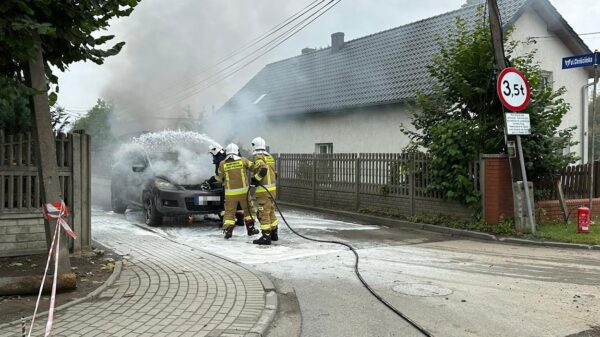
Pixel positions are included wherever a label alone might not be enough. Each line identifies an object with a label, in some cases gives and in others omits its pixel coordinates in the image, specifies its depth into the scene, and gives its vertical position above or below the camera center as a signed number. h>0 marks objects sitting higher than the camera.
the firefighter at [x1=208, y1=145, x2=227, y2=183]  9.73 +0.42
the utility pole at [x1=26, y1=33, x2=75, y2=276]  4.78 +0.25
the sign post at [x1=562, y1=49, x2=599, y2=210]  9.00 +2.02
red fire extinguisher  8.83 -0.86
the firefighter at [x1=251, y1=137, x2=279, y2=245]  8.13 -0.24
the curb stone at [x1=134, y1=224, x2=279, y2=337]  4.10 -1.25
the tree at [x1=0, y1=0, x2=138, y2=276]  4.13 +1.20
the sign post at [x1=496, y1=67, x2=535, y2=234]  8.79 +1.25
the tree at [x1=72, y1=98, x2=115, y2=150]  14.58 +1.72
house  15.34 +3.05
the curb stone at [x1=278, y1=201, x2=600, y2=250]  8.30 -1.11
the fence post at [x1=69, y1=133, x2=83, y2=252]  6.68 -0.17
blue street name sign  9.08 +2.03
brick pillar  9.28 -0.29
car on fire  9.50 -0.25
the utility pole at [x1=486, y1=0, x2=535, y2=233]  8.94 +0.53
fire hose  4.16 -1.26
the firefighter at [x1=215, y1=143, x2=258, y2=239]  8.64 -0.17
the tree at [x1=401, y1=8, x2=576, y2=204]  9.59 +0.94
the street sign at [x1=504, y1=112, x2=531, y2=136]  8.85 +0.86
